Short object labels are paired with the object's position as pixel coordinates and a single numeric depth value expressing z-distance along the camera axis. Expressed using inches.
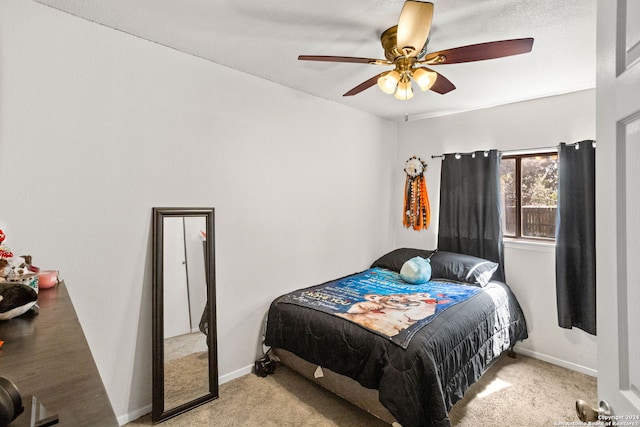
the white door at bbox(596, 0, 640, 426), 26.6
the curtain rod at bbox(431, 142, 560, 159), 121.7
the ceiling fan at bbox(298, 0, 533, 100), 58.0
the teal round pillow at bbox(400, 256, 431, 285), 123.6
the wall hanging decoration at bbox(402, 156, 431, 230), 156.9
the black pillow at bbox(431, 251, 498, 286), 121.6
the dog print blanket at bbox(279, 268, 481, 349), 85.4
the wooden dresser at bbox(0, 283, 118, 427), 20.5
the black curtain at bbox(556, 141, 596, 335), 110.0
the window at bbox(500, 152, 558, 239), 125.6
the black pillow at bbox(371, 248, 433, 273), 142.1
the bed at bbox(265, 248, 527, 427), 73.5
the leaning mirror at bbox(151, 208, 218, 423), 86.8
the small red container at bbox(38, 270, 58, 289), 58.4
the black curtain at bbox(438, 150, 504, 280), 132.4
